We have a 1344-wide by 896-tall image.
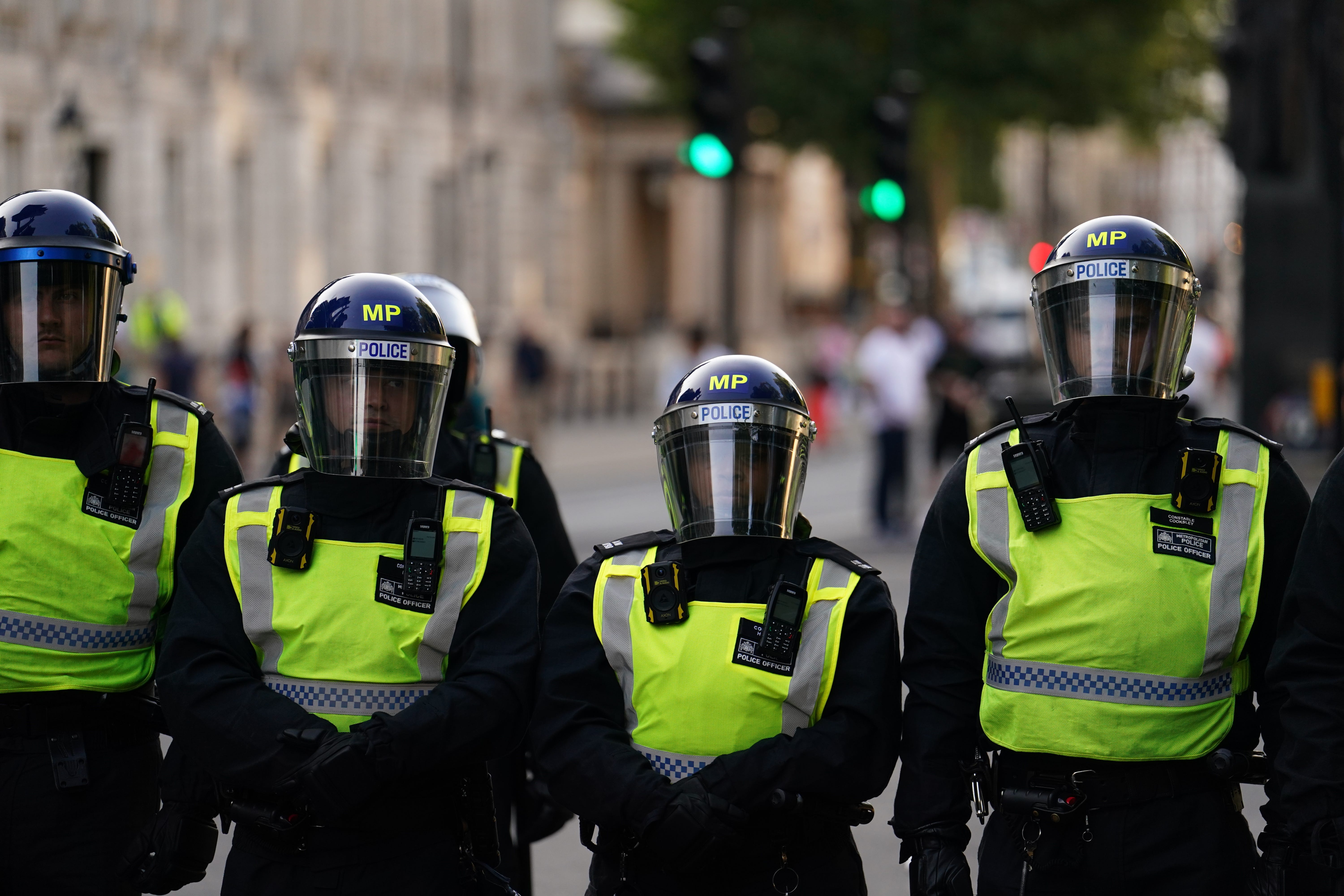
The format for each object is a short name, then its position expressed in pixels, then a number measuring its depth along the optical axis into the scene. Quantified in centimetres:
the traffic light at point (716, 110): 2556
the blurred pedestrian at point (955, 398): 3275
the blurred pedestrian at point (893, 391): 3006
